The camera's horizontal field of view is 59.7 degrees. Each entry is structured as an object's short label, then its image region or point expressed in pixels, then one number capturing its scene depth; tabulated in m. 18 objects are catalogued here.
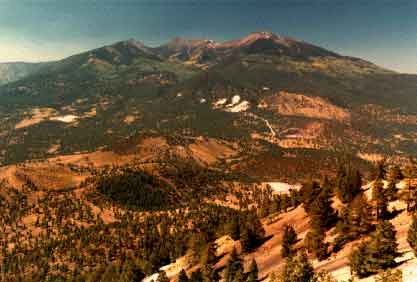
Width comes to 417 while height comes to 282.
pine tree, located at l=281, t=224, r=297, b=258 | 122.74
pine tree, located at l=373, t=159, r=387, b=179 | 157.50
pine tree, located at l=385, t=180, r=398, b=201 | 122.69
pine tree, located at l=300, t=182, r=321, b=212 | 153.95
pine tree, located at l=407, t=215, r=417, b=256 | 74.90
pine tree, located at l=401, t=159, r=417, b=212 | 108.88
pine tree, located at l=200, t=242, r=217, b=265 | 140.62
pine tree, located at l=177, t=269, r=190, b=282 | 120.88
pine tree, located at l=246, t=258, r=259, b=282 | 100.64
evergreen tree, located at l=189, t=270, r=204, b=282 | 118.94
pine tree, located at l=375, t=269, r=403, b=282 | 54.38
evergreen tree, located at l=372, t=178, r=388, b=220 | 112.50
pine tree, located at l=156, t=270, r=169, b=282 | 125.16
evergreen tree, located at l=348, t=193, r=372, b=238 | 107.19
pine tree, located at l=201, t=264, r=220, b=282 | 116.50
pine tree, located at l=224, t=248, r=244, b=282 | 108.81
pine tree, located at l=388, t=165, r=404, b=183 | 132.62
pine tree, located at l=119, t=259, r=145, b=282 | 158.25
